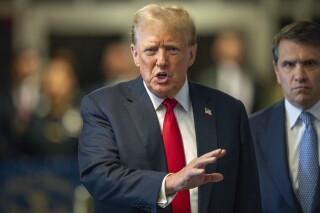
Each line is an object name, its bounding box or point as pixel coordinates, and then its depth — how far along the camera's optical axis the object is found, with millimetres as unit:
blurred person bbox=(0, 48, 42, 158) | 13651
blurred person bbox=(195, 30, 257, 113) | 14487
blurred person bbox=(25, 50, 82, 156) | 13588
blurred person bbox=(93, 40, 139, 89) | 14699
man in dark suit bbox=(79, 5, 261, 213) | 6180
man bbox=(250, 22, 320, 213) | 7549
